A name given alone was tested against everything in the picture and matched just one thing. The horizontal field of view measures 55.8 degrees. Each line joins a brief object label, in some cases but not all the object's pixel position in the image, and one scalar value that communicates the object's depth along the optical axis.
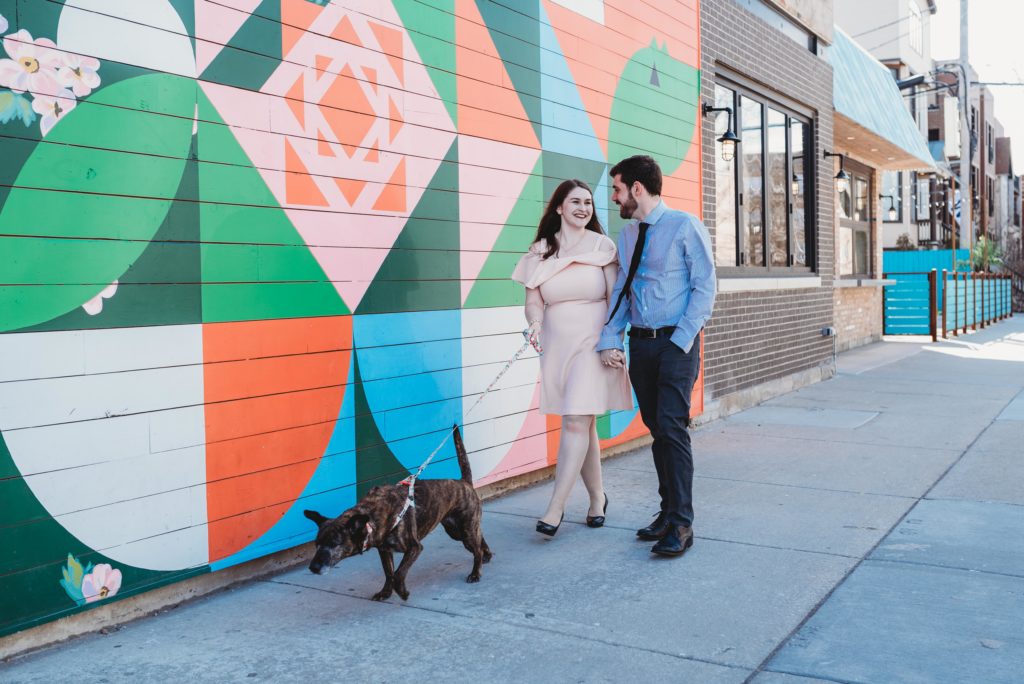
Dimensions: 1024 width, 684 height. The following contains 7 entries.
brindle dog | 3.65
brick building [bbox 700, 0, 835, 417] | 9.49
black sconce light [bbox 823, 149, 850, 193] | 16.05
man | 4.78
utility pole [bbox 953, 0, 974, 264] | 31.14
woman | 5.04
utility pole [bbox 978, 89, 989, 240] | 34.94
